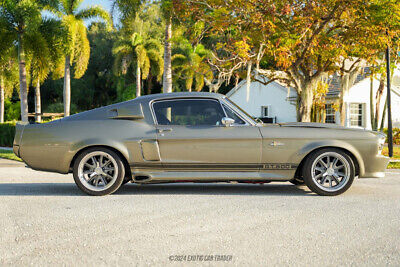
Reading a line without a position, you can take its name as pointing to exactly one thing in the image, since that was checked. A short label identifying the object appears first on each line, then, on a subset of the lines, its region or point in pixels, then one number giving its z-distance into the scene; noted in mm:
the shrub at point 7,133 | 24953
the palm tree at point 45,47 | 25766
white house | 27562
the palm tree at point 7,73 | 26528
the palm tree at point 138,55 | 46156
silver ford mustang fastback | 7066
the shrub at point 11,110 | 59438
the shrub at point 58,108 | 54284
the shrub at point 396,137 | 24516
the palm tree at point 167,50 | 21767
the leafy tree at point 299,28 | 16875
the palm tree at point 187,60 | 43719
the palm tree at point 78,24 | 30123
